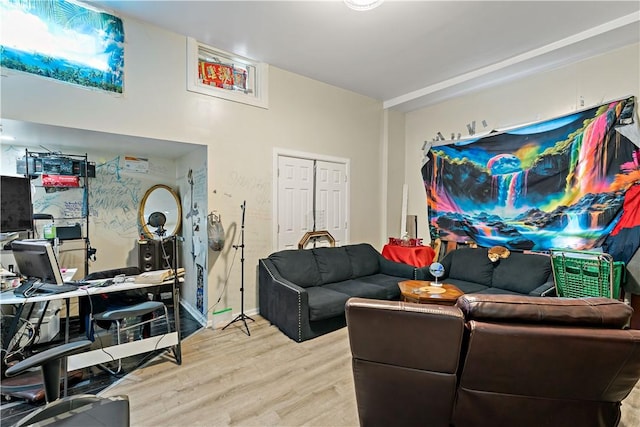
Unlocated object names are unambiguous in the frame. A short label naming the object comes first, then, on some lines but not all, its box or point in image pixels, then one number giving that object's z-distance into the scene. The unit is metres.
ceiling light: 2.46
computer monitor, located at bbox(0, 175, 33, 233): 2.41
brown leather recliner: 1.37
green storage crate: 2.89
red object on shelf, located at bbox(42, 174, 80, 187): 3.42
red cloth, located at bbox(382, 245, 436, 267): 4.45
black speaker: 3.92
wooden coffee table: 2.92
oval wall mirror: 4.04
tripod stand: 3.54
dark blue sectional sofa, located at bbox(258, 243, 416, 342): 3.12
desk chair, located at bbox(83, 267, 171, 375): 2.43
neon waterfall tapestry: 3.19
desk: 2.19
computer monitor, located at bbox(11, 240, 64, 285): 2.26
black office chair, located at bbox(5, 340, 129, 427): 1.20
